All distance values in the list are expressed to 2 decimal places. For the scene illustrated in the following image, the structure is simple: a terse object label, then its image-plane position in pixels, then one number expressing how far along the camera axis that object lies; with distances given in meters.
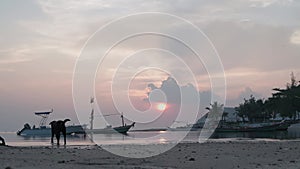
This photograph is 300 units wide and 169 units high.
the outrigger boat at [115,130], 123.96
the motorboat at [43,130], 122.38
